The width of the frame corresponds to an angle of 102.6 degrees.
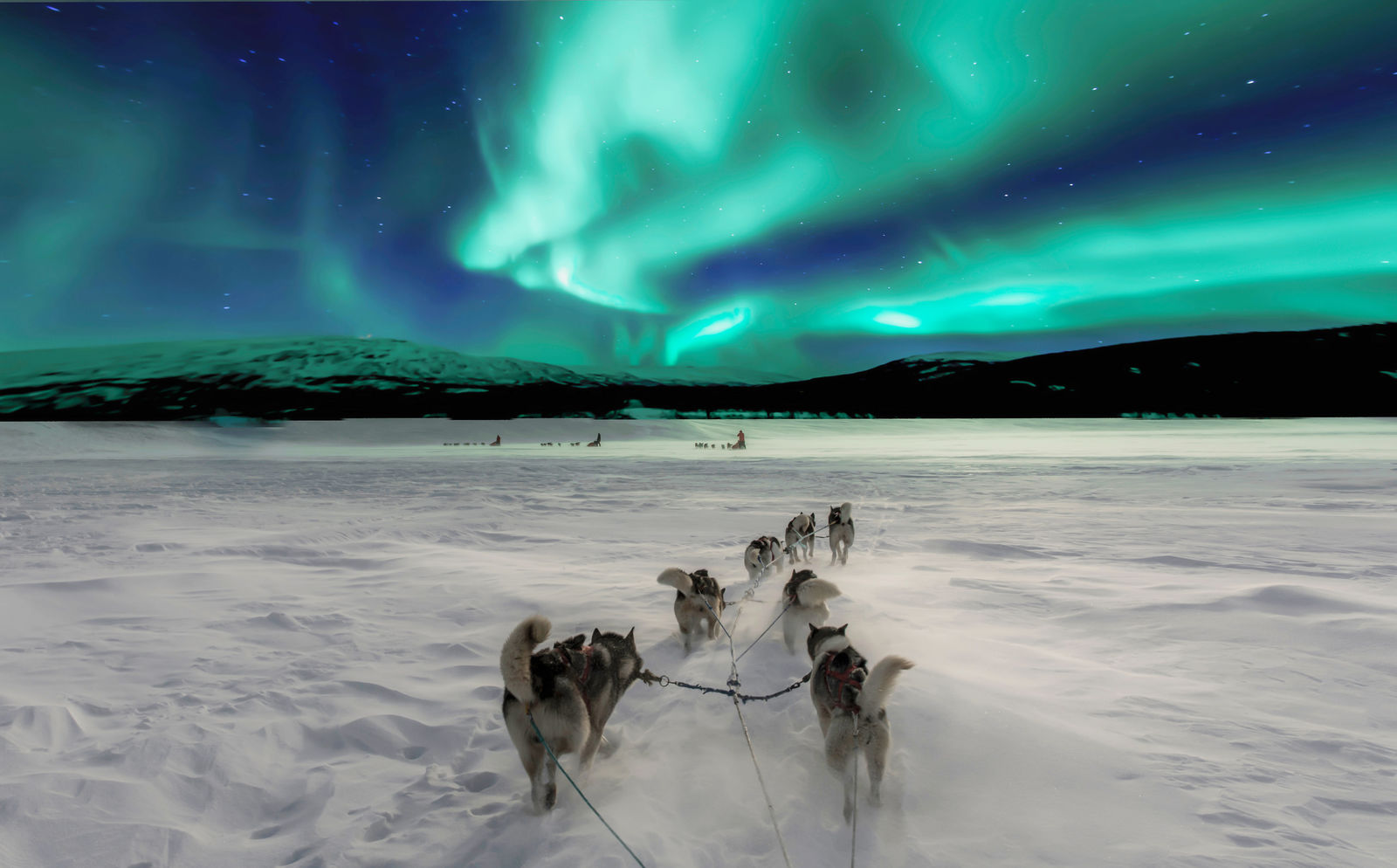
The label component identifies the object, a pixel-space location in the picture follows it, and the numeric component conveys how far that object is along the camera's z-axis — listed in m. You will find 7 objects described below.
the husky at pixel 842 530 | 7.60
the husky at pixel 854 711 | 2.44
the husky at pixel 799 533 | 7.97
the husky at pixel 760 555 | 6.48
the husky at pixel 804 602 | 3.87
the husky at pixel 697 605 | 4.83
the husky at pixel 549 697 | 2.41
